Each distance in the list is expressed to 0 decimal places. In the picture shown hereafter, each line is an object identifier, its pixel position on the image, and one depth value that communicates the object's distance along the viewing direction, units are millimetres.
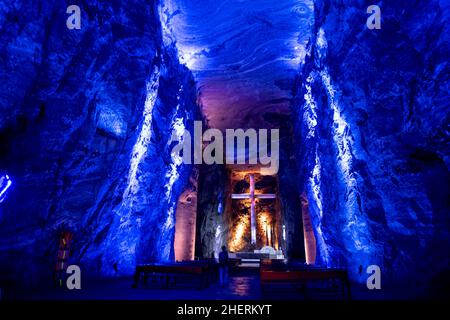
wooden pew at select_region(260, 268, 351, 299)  5773
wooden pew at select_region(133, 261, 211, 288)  6730
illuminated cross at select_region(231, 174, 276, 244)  21453
